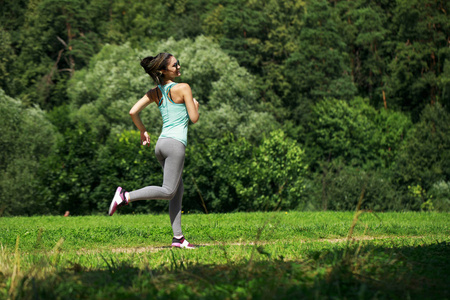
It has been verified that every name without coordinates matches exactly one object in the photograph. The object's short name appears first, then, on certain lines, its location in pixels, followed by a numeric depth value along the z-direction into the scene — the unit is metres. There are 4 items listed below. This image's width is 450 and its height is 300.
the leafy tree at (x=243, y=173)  23.56
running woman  6.17
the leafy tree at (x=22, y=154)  22.94
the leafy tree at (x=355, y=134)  38.97
